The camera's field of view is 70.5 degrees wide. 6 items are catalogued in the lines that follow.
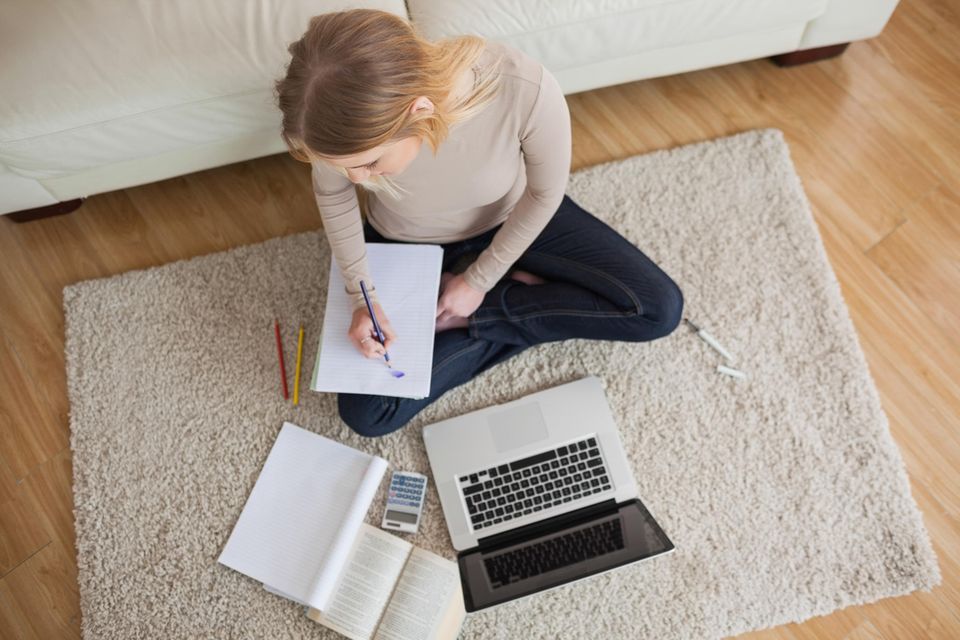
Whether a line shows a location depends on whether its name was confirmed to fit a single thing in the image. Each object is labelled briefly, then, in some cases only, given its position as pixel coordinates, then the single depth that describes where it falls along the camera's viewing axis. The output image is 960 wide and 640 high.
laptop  1.25
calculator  1.31
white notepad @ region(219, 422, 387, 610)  1.27
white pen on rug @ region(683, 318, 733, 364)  1.40
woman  0.74
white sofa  1.14
